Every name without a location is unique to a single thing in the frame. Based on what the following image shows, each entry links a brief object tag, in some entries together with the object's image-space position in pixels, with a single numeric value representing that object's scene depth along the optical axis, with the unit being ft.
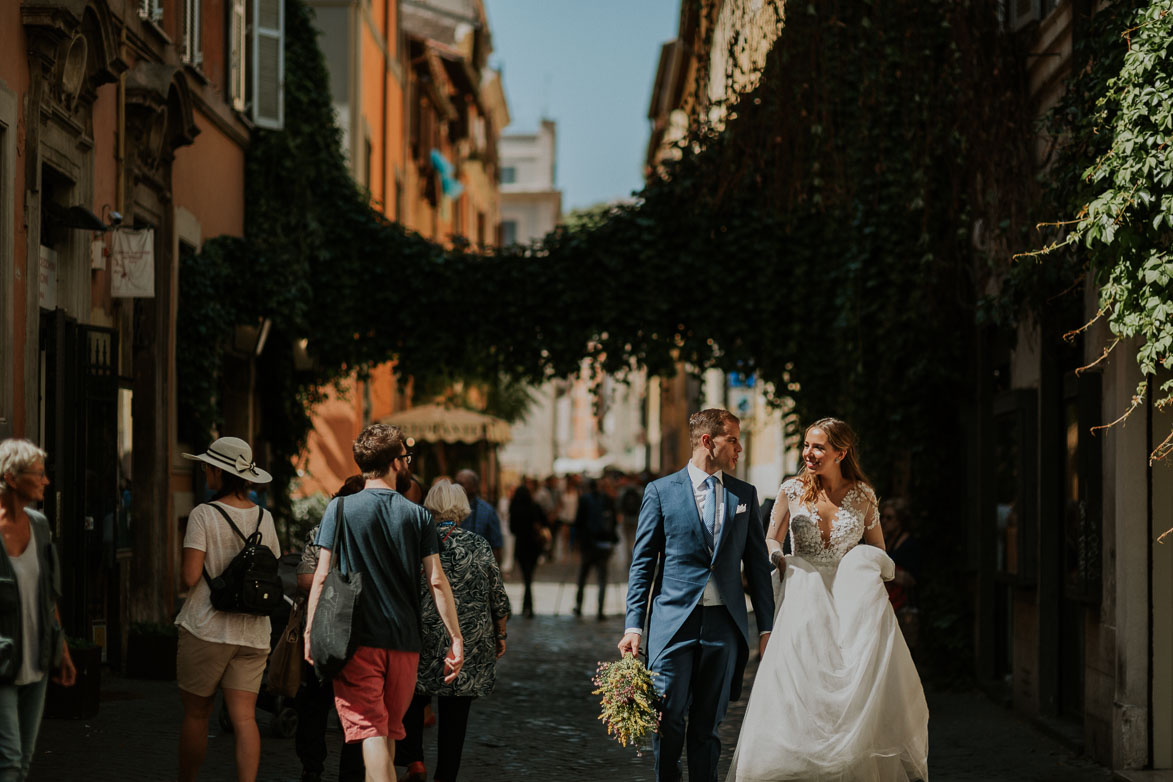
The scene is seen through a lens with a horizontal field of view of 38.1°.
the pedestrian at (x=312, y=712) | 27.81
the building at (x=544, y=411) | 278.87
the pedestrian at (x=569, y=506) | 113.39
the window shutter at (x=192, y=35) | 51.49
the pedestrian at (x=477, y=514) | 54.13
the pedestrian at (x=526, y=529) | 76.48
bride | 24.52
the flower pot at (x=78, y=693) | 34.78
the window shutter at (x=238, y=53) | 56.70
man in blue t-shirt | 22.63
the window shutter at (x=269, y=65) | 57.57
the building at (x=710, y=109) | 40.22
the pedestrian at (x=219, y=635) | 24.48
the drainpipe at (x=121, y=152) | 43.65
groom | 25.13
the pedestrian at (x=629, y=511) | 102.06
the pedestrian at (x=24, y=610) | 20.01
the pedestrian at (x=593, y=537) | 71.36
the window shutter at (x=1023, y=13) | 39.99
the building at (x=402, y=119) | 82.69
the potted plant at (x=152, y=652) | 42.27
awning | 92.63
